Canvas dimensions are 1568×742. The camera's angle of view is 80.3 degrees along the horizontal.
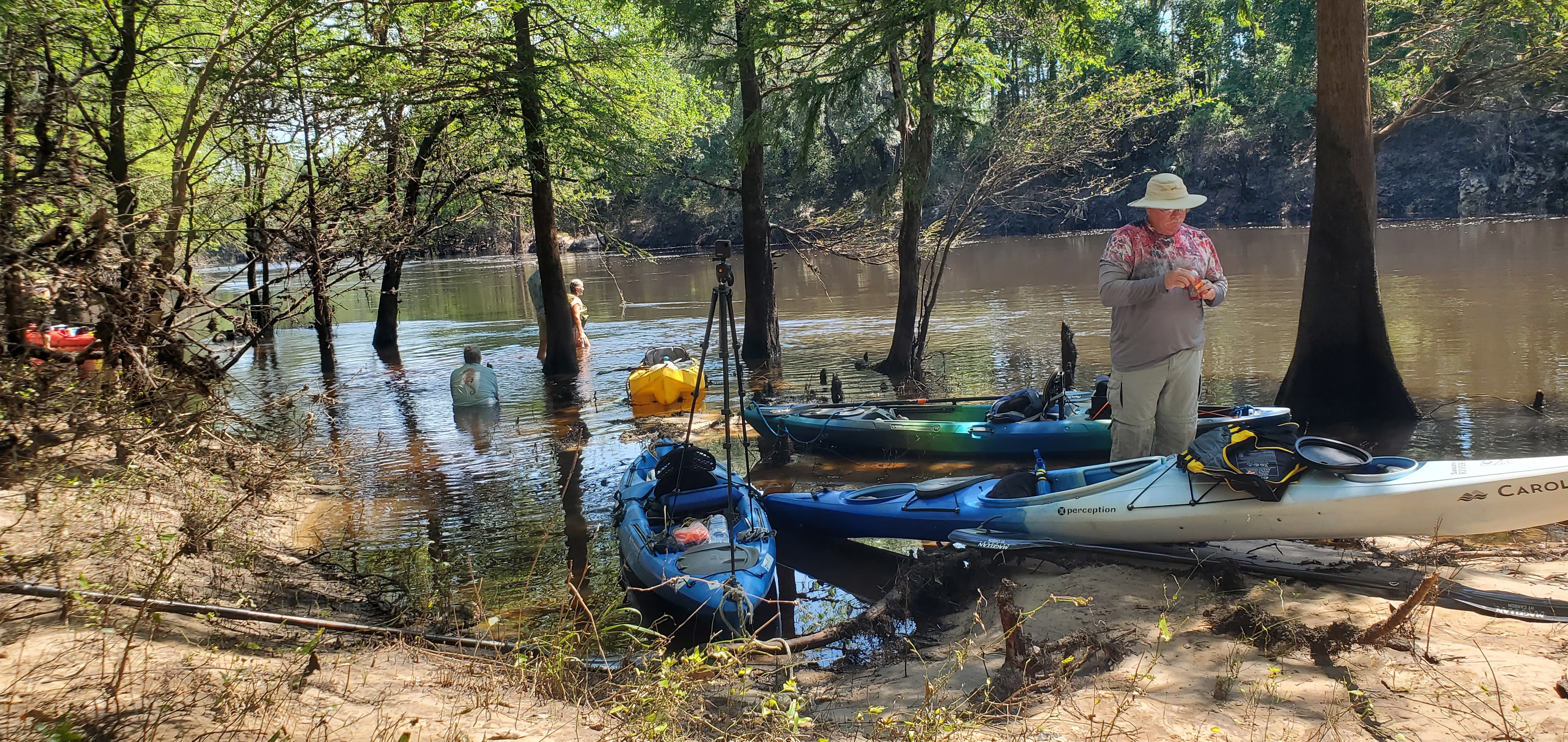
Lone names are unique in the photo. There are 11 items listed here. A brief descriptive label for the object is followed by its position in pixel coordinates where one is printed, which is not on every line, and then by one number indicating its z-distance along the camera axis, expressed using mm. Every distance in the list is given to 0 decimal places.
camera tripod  4746
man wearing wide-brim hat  5344
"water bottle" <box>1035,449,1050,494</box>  5797
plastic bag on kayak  5660
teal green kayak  8000
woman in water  15109
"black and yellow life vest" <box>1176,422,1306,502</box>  4809
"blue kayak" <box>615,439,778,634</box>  5129
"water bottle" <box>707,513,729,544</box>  5746
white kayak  4461
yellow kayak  11477
